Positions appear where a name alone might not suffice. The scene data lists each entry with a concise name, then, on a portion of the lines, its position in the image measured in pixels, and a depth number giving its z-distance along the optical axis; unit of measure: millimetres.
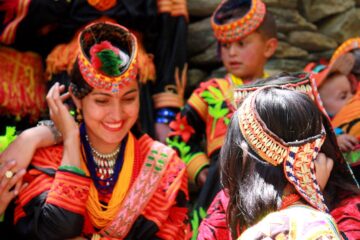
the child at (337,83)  9250
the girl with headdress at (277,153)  4621
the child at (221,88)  8992
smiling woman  6820
